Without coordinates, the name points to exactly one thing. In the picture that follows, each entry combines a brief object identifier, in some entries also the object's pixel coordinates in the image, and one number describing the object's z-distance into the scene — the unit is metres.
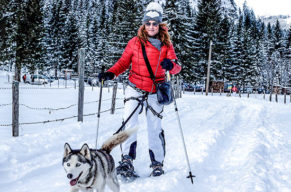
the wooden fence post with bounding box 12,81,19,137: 5.80
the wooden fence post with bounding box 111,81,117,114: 10.29
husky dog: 2.43
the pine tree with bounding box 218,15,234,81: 38.56
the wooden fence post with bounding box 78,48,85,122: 8.12
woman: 3.86
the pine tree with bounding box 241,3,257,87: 44.34
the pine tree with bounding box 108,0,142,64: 37.25
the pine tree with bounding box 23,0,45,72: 34.09
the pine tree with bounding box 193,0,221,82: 37.28
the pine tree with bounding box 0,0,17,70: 32.19
